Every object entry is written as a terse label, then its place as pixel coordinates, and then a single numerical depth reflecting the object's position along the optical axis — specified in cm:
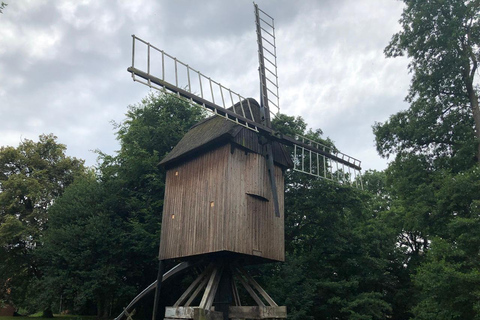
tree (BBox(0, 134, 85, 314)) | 2209
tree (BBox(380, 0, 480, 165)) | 1459
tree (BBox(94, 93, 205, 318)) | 1723
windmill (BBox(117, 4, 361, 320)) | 1045
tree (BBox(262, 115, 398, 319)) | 1620
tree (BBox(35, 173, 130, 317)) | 1588
